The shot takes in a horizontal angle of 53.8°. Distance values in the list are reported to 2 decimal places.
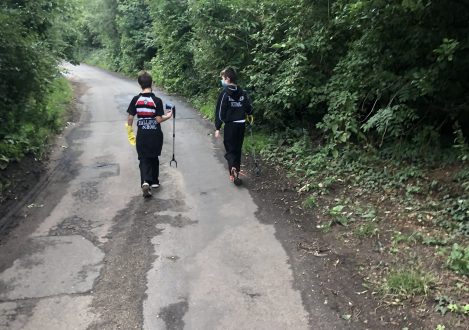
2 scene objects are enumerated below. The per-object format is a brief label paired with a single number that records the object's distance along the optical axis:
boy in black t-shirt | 7.39
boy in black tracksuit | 7.80
